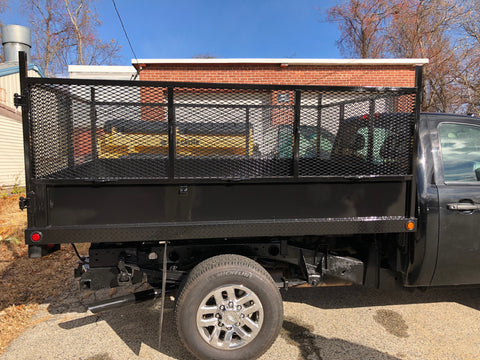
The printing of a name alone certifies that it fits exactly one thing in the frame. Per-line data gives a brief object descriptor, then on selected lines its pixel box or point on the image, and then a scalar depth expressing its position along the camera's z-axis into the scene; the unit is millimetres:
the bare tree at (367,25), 19286
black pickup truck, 2199
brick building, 9953
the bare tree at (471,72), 15289
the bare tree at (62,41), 20344
